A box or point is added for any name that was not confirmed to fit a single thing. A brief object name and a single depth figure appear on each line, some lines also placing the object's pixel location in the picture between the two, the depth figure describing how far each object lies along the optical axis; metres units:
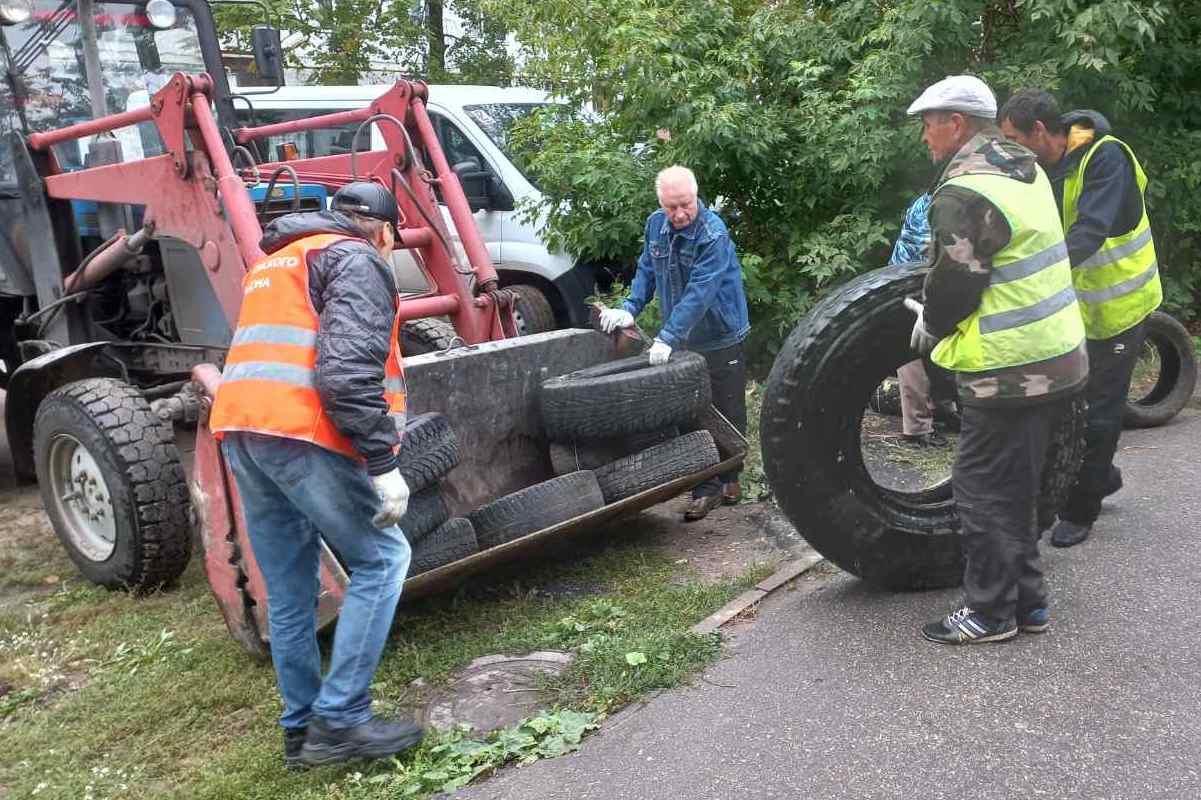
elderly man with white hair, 5.14
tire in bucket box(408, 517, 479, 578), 4.01
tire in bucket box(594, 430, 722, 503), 4.65
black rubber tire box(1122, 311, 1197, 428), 6.26
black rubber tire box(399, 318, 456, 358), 5.89
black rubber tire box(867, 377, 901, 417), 6.83
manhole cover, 3.54
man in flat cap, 3.37
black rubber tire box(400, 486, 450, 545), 4.02
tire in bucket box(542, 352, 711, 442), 4.70
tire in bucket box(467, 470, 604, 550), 4.29
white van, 8.01
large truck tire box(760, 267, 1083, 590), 3.89
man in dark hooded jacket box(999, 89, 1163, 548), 4.21
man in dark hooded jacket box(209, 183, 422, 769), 3.04
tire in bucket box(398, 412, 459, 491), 4.01
